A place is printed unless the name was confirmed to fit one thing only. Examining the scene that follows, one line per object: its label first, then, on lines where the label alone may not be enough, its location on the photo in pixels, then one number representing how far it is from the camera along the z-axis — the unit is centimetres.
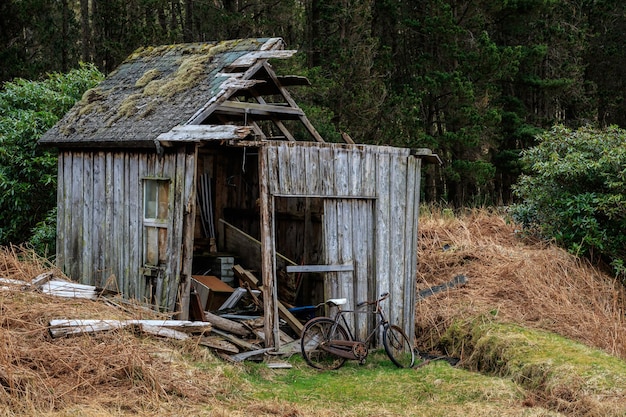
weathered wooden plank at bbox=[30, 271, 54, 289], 1064
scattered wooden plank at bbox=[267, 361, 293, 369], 1023
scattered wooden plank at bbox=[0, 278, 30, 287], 1052
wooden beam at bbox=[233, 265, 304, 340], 1120
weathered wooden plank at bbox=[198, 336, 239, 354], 1007
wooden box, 1190
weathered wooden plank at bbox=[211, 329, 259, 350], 1051
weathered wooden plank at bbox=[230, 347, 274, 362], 1010
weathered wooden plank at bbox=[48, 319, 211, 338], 868
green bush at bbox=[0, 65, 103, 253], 1467
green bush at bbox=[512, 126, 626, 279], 1480
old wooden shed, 1068
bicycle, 1064
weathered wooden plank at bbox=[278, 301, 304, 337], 1121
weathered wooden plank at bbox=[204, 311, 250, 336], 1091
